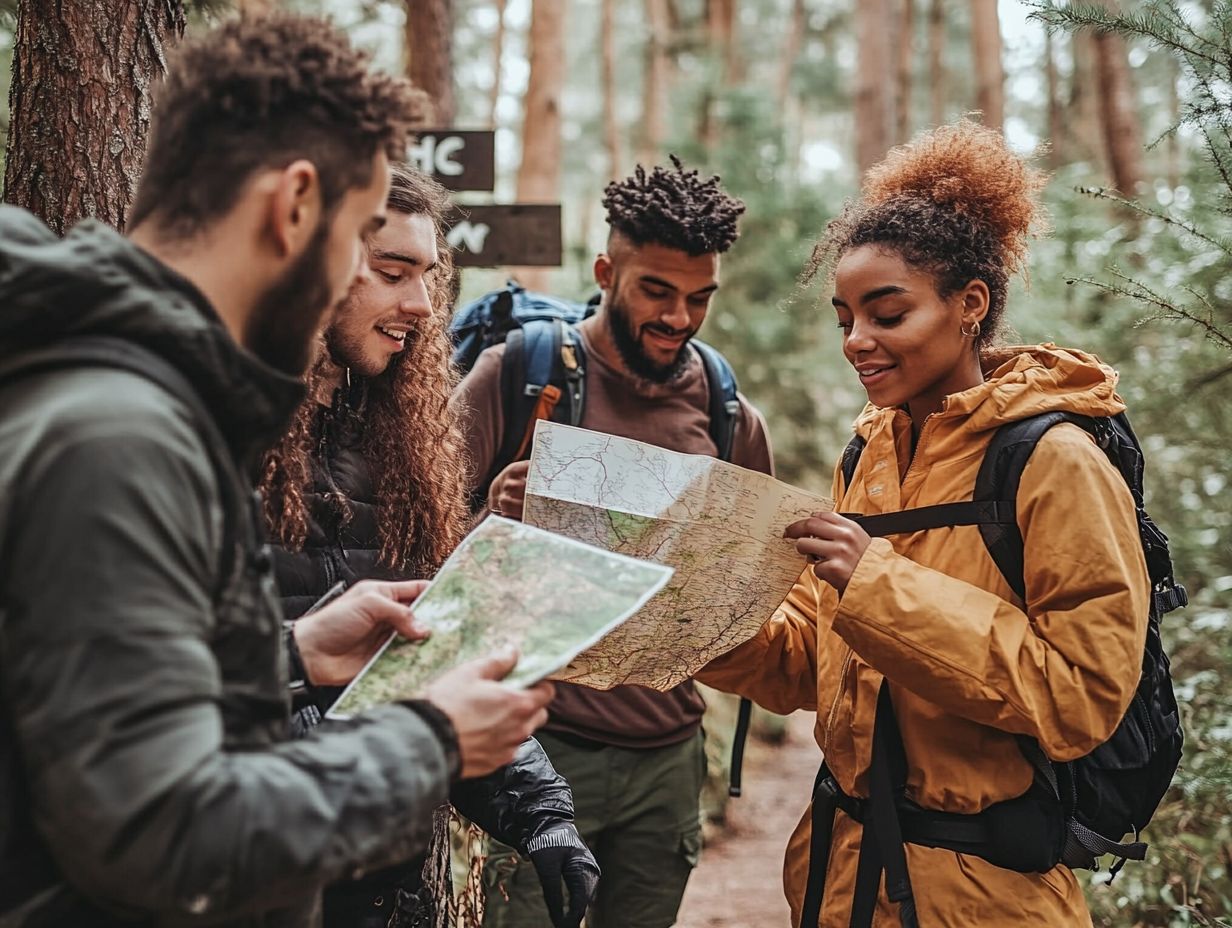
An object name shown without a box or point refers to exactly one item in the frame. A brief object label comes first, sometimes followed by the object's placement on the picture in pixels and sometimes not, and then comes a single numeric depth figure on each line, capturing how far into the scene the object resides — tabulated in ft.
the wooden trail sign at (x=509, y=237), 16.51
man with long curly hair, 7.70
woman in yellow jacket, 6.90
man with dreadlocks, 11.41
